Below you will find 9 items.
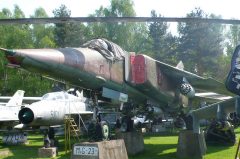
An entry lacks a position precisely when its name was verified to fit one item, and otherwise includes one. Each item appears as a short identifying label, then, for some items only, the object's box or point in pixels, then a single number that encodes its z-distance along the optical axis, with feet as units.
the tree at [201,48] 150.51
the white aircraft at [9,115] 68.33
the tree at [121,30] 166.71
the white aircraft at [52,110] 49.39
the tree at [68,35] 152.87
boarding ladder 44.52
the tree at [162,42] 159.02
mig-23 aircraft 26.63
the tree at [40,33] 160.99
